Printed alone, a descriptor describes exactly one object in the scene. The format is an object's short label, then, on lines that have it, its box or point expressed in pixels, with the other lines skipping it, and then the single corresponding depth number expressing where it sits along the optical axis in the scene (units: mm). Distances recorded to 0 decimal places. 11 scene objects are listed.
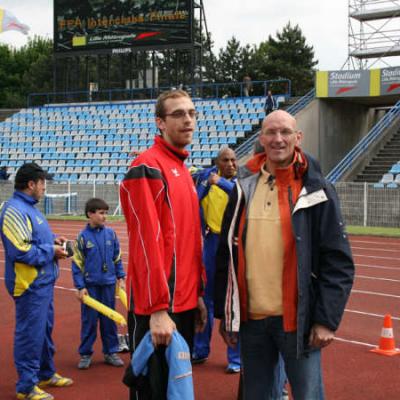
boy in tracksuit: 5988
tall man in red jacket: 3260
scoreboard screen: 30438
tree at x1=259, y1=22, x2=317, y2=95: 61594
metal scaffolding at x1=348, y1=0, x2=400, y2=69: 36375
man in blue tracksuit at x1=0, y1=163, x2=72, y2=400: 4938
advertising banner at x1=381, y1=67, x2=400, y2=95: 25062
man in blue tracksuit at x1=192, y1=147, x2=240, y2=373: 5750
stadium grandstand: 23531
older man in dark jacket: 3090
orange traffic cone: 6352
